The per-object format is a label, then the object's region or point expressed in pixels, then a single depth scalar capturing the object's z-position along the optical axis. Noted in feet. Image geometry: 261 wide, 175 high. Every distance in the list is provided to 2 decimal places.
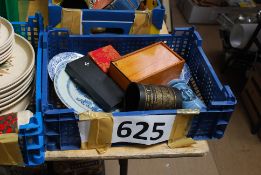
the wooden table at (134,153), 2.80
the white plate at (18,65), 2.81
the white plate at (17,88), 2.75
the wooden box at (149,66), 3.10
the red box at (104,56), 3.26
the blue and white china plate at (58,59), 3.25
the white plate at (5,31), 2.95
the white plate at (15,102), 2.79
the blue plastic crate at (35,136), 2.40
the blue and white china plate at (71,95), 2.98
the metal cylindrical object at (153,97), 2.78
